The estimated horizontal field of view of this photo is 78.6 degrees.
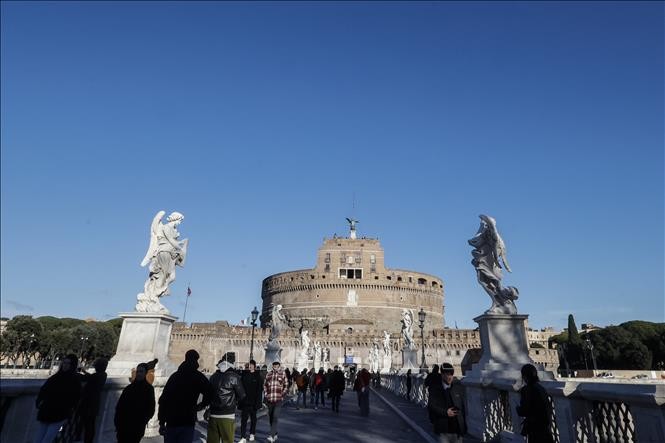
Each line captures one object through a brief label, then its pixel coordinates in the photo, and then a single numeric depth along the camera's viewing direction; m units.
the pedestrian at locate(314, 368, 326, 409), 16.82
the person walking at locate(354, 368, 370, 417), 12.69
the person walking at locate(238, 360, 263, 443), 8.74
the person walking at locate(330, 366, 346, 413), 14.39
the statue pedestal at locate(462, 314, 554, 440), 7.82
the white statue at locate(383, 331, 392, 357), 37.24
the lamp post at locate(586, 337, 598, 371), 62.59
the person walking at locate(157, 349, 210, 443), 4.89
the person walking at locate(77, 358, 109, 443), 5.38
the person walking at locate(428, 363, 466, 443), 5.08
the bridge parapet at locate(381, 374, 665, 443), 3.35
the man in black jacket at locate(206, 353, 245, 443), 6.06
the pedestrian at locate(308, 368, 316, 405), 17.73
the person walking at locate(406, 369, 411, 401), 18.64
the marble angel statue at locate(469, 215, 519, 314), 8.69
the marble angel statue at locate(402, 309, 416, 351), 25.29
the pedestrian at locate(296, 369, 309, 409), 16.52
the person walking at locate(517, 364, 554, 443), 4.29
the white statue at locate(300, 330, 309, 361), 31.33
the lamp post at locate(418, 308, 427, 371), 22.71
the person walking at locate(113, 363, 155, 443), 4.72
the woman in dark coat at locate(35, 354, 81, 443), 4.66
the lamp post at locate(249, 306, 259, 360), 22.87
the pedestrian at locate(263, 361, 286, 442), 8.59
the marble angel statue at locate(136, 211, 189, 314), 8.26
